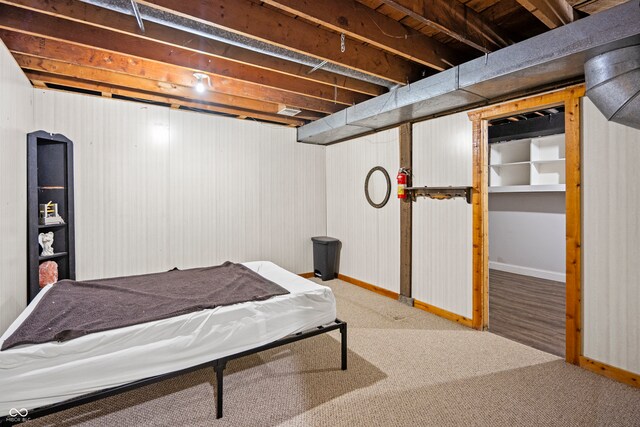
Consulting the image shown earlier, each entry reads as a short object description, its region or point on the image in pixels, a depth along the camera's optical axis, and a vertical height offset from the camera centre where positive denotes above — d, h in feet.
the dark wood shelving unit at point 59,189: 10.93 +0.85
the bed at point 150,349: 5.33 -2.75
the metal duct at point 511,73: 6.39 +3.72
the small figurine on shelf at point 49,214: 10.67 -0.03
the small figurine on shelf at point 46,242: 10.65 -0.99
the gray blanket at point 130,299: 6.22 -2.16
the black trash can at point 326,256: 17.21 -2.47
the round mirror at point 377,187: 14.60 +1.17
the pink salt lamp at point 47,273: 10.72 -2.06
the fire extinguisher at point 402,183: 13.14 +1.18
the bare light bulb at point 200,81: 10.80 +4.61
